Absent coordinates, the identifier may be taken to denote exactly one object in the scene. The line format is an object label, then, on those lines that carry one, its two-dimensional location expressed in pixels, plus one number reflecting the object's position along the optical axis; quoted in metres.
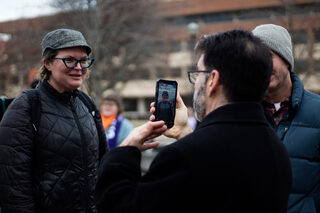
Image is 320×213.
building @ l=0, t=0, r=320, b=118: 11.05
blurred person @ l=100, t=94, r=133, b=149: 5.61
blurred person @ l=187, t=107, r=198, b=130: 9.20
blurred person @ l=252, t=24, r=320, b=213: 2.19
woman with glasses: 2.20
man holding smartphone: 1.32
